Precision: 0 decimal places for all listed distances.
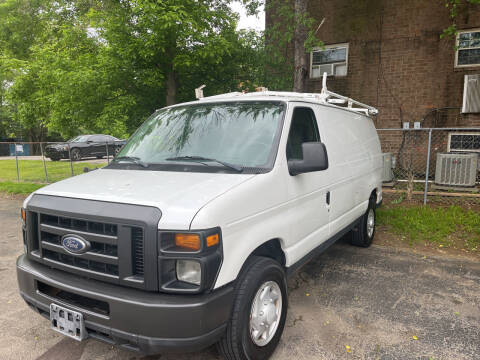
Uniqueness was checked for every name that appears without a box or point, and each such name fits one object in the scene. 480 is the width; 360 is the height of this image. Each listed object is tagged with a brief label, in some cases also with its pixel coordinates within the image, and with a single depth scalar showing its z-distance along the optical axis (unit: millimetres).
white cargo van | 2172
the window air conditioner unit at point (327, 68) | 12180
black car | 14102
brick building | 10531
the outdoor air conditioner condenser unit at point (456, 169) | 8227
